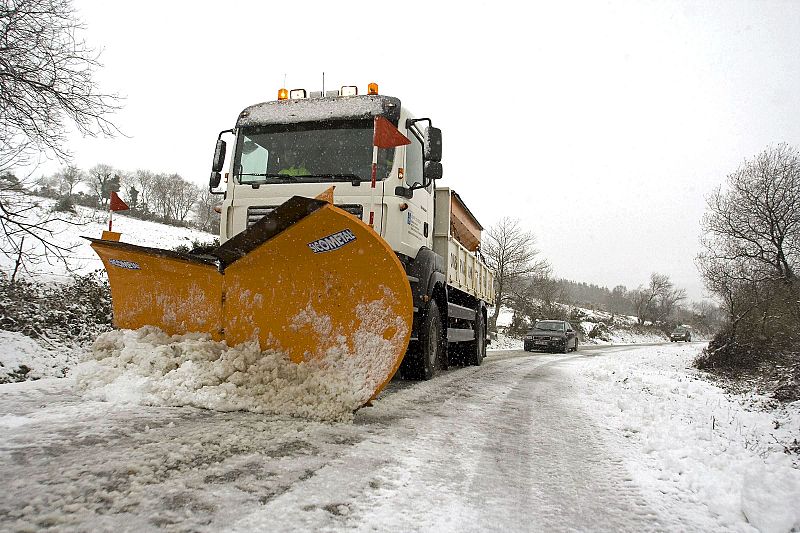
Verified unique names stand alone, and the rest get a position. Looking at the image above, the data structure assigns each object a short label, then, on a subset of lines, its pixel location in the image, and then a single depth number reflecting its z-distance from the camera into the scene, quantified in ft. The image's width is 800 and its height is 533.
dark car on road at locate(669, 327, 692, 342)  167.43
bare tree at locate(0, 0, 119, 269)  23.52
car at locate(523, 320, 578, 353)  69.10
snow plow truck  12.85
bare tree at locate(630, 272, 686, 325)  239.71
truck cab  17.07
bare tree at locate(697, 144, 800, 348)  68.44
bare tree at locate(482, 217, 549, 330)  98.99
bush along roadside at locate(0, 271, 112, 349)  26.68
